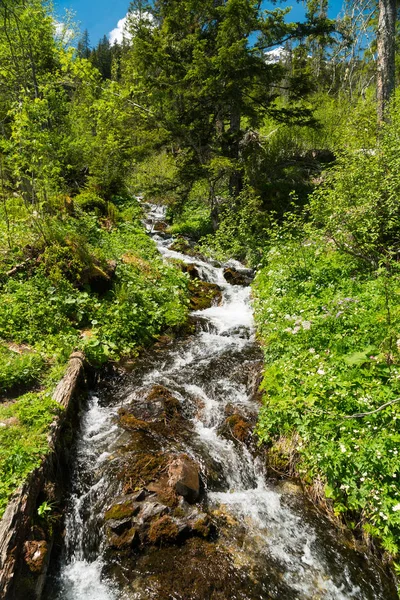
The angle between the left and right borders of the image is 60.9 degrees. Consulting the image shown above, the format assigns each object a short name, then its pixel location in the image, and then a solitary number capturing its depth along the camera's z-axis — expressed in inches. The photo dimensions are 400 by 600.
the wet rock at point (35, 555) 129.0
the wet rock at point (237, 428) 215.9
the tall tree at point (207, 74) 509.7
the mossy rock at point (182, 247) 595.7
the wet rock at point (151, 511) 159.3
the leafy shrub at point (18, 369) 211.1
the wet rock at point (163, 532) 152.3
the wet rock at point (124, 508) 161.2
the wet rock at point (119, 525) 155.9
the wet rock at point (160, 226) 712.7
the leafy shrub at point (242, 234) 571.8
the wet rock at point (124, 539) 151.2
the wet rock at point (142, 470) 178.5
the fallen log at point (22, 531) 116.6
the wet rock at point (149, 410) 223.0
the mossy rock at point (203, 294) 436.5
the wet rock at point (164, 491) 167.6
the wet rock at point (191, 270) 504.4
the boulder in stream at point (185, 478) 173.9
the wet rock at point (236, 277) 502.3
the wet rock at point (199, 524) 156.8
